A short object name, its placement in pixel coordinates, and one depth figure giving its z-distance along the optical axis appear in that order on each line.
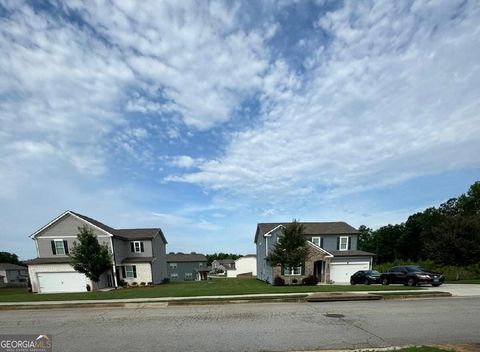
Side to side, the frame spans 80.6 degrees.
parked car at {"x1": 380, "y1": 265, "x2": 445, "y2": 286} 18.70
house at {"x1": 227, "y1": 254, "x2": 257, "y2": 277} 68.19
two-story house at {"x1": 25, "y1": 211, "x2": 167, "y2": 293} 29.28
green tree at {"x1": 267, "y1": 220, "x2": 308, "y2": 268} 25.12
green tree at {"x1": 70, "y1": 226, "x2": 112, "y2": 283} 24.00
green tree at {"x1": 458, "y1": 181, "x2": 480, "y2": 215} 58.22
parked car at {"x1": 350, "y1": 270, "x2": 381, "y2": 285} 23.92
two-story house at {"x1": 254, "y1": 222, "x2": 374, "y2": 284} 30.74
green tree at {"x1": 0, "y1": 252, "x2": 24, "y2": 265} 101.56
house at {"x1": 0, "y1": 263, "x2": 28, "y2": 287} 68.56
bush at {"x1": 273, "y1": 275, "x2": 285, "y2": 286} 28.16
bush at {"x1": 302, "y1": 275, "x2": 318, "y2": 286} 27.58
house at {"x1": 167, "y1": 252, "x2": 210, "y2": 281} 59.34
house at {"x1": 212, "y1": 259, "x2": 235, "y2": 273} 115.10
